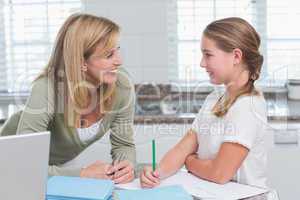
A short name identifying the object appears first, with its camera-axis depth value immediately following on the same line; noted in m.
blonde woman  1.36
